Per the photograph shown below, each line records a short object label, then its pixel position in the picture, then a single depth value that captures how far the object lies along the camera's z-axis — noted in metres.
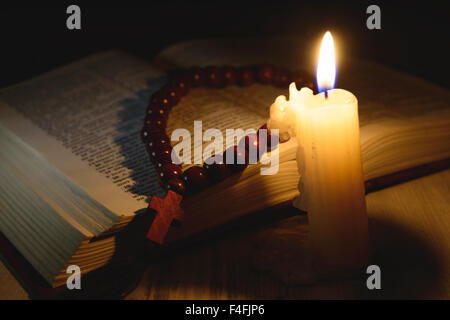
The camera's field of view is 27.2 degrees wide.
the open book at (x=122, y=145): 0.44
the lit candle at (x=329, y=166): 0.41
